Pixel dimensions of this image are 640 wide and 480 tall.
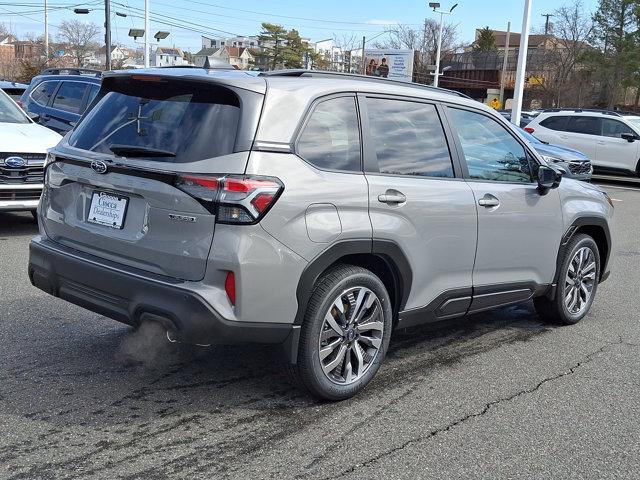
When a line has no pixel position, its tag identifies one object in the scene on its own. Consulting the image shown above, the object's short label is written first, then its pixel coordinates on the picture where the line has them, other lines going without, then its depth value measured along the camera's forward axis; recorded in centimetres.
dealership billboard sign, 5984
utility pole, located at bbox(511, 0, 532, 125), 2177
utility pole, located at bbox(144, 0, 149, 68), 3512
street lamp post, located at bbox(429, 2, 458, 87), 4478
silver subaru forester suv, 365
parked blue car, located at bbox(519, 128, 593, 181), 1508
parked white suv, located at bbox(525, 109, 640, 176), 1934
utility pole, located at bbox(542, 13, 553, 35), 7700
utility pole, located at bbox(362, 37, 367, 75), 6564
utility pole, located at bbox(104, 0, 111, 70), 3812
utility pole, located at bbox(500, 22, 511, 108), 6010
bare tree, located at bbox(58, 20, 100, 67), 7412
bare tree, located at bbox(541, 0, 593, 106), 6131
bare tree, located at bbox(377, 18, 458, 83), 7738
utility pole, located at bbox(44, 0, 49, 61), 6233
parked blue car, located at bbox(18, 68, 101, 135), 1306
